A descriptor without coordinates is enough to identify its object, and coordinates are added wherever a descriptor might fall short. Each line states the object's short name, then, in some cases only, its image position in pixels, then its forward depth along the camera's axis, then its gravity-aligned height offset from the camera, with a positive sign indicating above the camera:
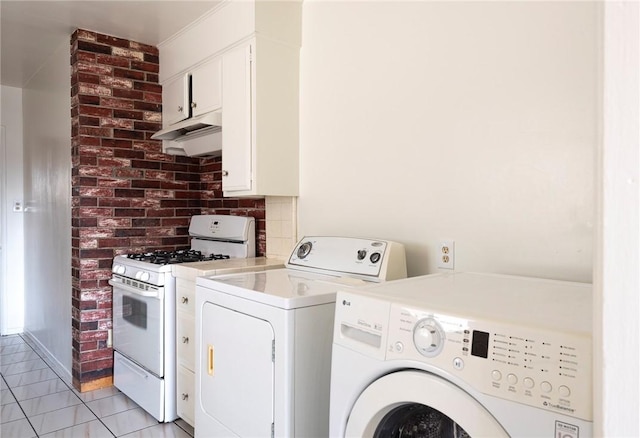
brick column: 2.94 +0.22
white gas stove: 2.50 -0.59
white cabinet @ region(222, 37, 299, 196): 2.44 +0.54
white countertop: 2.29 -0.30
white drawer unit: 2.35 -0.60
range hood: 2.70 +0.54
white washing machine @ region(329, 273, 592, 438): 0.83 -0.32
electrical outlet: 1.83 -0.17
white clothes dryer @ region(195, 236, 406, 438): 1.53 -0.49
